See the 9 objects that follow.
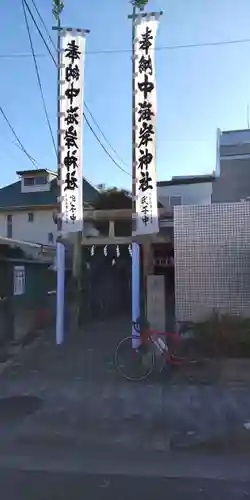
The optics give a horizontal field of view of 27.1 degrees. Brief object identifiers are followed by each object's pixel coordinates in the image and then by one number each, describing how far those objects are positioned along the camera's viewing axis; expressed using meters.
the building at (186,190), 21.45
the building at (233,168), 19.42
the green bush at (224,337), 8.95
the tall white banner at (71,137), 10.66
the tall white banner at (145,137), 10.27
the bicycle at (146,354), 8.97
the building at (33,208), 24.67
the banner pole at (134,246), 10.21
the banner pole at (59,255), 10.62
